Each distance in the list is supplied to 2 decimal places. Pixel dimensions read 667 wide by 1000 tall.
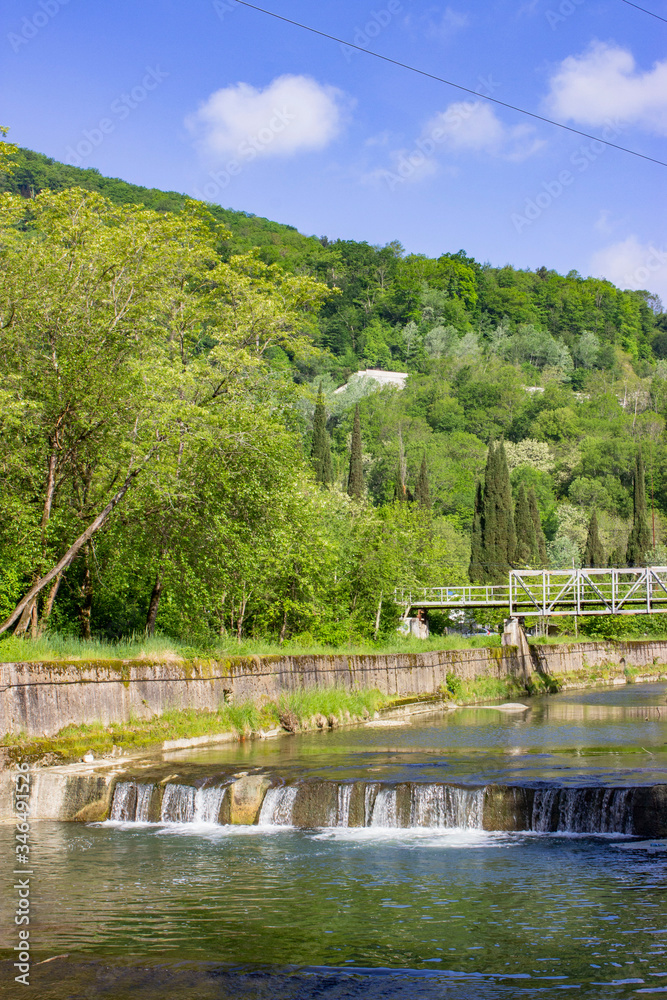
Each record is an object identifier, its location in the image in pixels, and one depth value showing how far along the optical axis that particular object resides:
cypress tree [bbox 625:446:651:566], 89.38
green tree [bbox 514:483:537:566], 95.82
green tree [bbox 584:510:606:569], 92.12
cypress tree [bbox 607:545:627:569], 91.03
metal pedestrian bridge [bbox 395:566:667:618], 46.44
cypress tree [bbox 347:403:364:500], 85.19
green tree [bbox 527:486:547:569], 97.98
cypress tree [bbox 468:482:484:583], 87.94
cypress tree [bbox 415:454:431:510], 91.38
